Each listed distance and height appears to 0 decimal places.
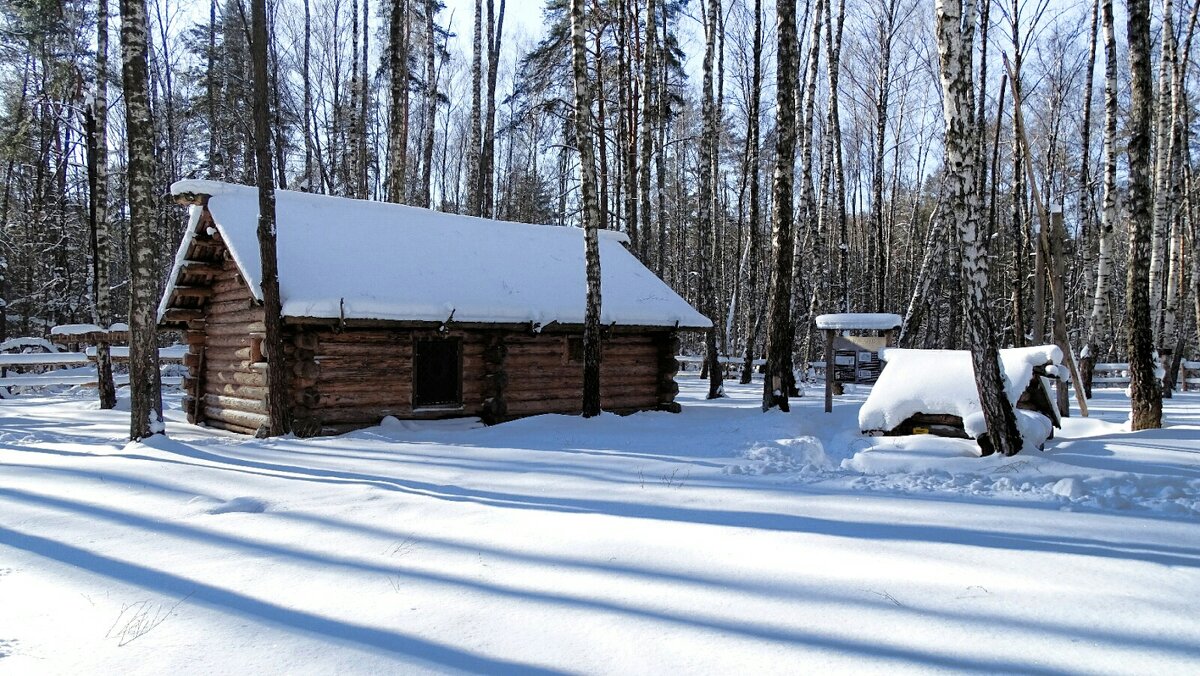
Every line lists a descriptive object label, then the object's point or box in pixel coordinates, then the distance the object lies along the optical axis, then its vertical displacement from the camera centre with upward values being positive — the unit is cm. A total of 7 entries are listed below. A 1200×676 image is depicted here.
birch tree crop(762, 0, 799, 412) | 1272 +200
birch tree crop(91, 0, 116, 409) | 1590 +181
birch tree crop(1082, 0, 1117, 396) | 1423 +262
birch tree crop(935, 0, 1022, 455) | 802 +117
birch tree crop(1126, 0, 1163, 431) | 987 +120
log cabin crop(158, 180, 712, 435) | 1178 +26
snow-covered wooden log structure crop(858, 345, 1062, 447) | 889 -86
